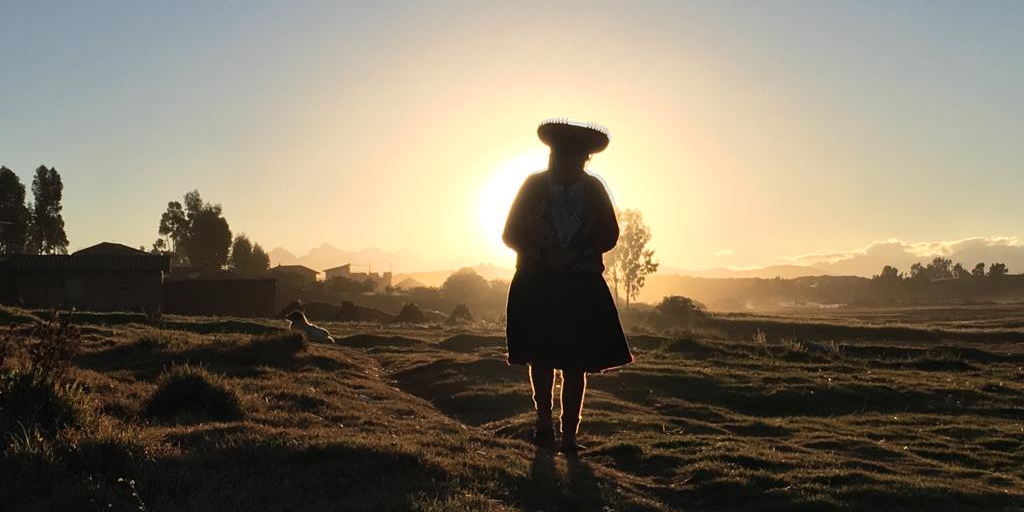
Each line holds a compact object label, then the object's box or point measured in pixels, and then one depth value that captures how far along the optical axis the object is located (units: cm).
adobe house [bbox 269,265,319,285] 9799
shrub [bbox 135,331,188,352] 1535
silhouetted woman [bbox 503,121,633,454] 736
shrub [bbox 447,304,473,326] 5995
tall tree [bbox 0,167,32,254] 9806
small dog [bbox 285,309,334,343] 2644
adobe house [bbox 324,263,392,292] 15150
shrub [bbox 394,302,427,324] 5702
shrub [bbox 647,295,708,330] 5845
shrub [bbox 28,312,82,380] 723
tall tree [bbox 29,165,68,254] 10738
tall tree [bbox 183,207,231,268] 11825
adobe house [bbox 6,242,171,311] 5200
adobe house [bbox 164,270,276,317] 5675
